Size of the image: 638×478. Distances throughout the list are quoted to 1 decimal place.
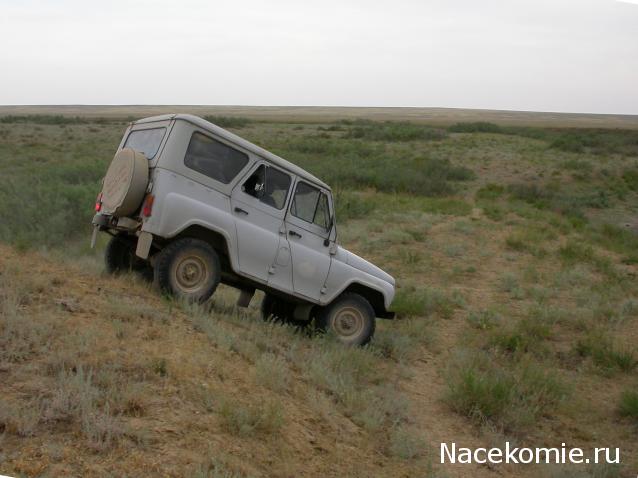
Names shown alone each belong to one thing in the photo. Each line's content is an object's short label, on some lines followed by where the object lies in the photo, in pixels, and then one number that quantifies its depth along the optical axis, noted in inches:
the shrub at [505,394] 265.4
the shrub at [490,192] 973.8
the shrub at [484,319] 415.5
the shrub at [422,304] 439.8
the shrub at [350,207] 741.3
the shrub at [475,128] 2260.1
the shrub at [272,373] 223.5
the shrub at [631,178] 1173.7
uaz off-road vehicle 276.5
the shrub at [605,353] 347.6
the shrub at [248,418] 182.7
